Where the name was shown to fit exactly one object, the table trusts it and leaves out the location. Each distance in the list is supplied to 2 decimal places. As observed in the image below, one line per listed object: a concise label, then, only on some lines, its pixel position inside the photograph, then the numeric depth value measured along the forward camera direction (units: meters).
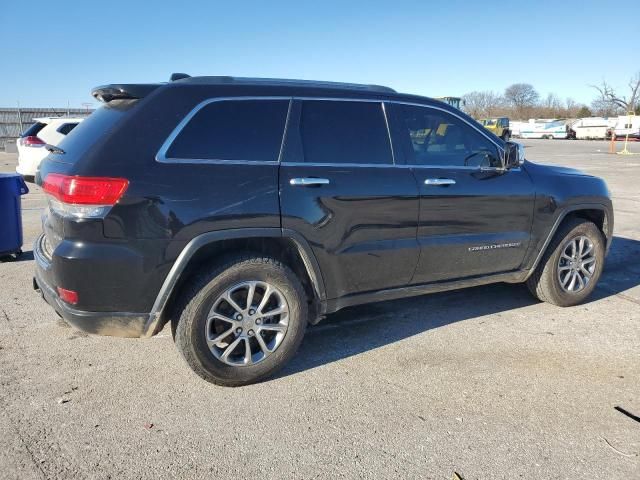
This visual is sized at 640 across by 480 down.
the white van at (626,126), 46.53
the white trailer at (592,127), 50.25
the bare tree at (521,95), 107.00
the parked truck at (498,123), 42.16
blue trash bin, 5.91
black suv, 2.89
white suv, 11.45
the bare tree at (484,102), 96.50
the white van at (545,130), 55.72
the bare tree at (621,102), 76.94
